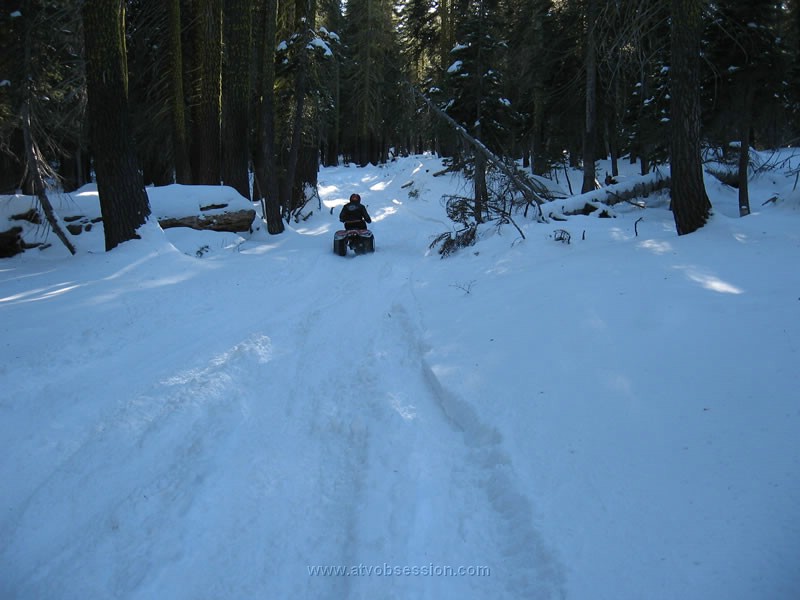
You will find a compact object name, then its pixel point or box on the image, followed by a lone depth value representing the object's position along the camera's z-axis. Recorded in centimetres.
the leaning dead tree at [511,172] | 1162
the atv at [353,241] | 1188
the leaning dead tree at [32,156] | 907
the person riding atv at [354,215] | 1220
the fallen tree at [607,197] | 1099
